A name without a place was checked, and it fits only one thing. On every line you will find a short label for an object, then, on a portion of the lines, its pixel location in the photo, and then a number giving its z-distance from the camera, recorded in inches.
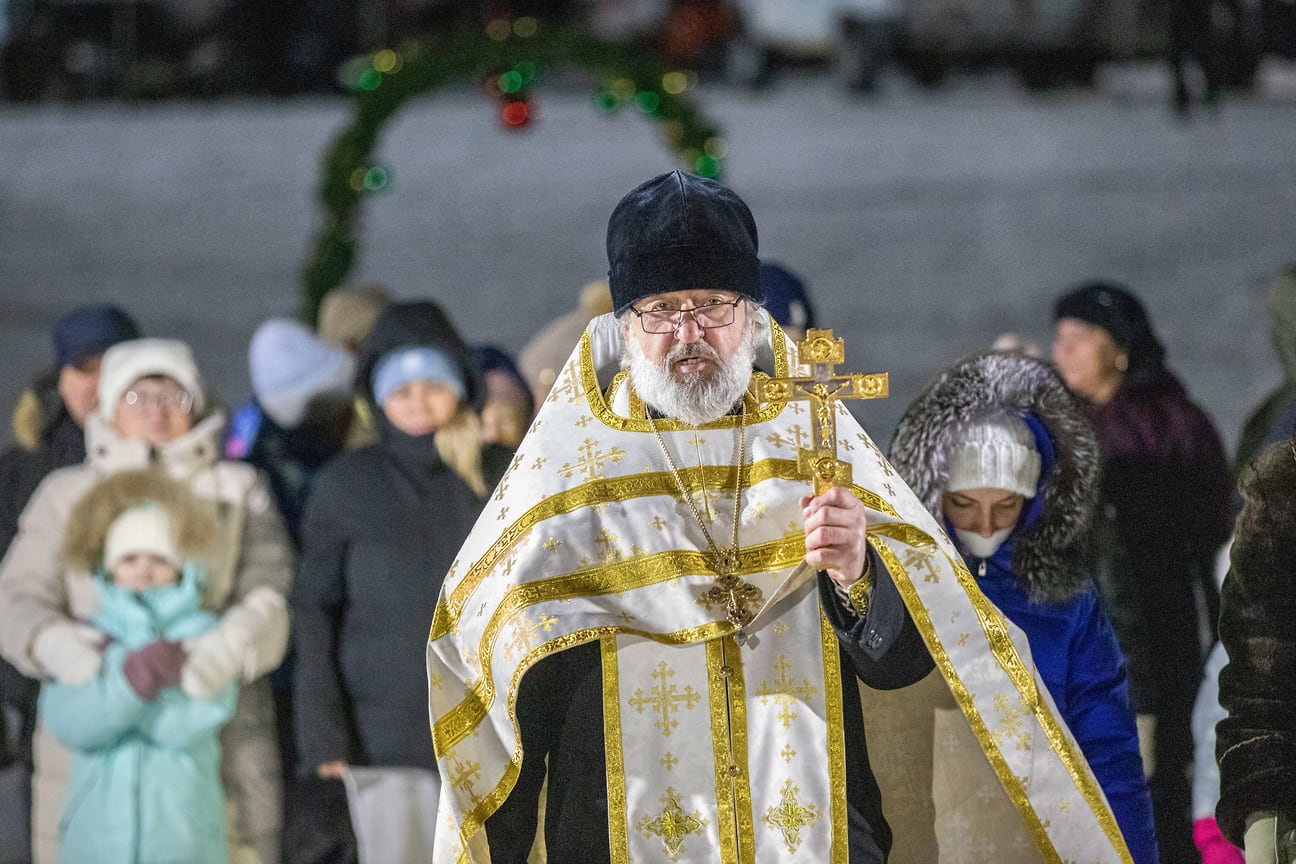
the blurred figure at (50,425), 506.3
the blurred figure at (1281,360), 475.5
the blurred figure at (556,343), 499.8
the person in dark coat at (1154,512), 418.9
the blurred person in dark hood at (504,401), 475.8
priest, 276.2
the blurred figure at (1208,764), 344.1
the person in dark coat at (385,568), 415.2
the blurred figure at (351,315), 563.5
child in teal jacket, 429.1
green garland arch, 682.8
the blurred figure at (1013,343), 446.5
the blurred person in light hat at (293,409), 518.6
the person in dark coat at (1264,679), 293.3
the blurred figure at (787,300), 439.8
